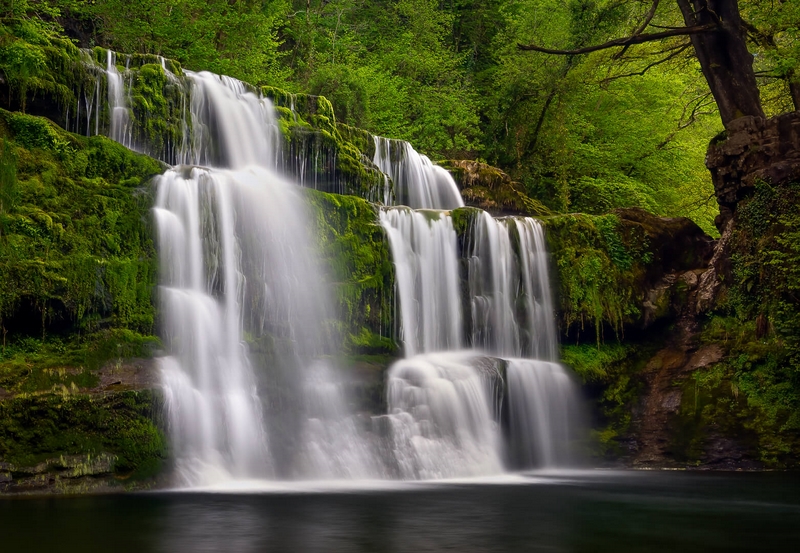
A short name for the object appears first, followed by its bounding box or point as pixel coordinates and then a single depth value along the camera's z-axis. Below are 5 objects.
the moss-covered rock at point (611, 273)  17.48
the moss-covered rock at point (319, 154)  17.84
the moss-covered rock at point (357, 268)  15.09
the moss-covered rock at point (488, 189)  21.67
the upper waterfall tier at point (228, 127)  15.61
